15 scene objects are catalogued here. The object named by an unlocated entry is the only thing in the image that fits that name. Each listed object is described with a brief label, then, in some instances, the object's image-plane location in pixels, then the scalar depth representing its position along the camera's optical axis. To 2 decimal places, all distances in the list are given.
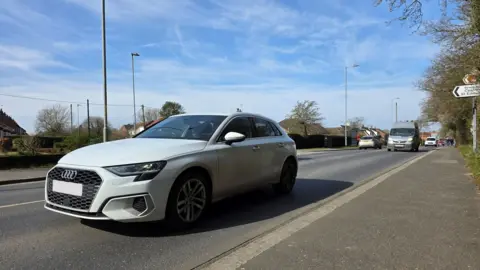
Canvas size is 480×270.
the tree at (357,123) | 99.50
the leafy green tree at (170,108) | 80.15
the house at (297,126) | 61.21
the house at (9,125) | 85.44
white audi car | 4.60
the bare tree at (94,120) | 64.02
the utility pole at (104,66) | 18.50
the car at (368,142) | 42.03
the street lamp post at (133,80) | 40.81
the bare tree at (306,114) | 63.94
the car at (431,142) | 68.81
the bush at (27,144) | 20.33
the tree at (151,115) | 79.46
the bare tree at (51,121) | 74.31
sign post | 9.08
